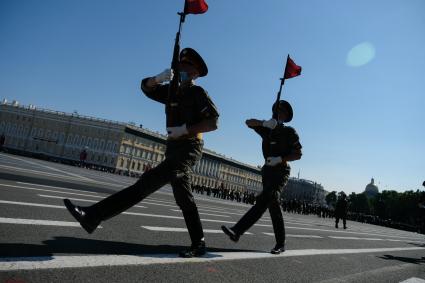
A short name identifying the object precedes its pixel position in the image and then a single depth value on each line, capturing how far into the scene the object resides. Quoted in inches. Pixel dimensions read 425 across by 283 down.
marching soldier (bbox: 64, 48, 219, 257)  129.7
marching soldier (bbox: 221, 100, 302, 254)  187.3
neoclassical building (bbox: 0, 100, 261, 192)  3927.2
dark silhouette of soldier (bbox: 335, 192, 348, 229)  713.6
